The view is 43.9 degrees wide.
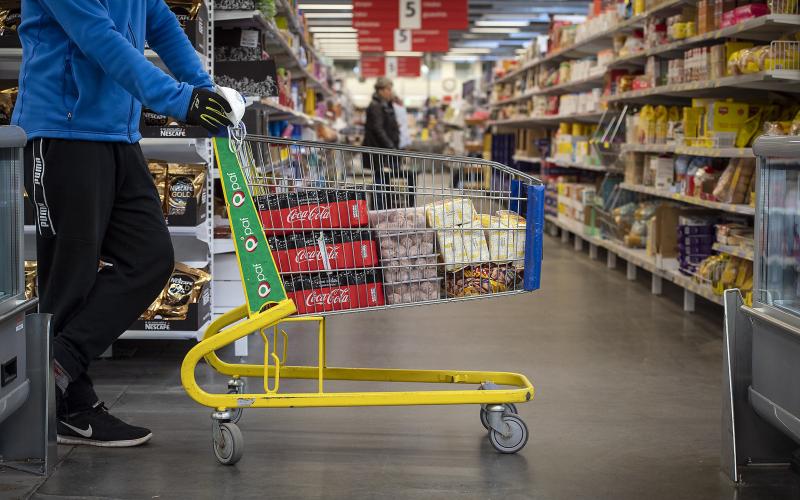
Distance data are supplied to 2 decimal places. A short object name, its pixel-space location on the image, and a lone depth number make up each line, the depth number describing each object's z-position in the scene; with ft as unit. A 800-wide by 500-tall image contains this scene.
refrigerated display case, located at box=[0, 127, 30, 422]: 8.50
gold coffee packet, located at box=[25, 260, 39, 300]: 12.83
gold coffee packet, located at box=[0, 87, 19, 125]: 13.23
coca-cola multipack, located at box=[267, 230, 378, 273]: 9.64
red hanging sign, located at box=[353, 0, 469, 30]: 50.52
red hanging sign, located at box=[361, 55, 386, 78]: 92.07
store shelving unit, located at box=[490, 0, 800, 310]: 16.05
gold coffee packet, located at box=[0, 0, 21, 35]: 13.24
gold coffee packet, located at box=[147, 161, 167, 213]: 13.71
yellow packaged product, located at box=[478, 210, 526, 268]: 10.11
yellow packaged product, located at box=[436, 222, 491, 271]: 9.98
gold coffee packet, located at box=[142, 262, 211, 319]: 13.71
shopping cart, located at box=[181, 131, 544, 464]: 9.45
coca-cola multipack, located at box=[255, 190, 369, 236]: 9.62
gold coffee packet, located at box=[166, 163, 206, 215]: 13.65
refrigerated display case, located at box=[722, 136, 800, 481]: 8.47
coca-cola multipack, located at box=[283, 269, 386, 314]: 9.70
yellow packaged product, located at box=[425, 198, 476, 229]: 10.00
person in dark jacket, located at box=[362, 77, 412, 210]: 35.81
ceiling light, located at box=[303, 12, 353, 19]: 73.51
